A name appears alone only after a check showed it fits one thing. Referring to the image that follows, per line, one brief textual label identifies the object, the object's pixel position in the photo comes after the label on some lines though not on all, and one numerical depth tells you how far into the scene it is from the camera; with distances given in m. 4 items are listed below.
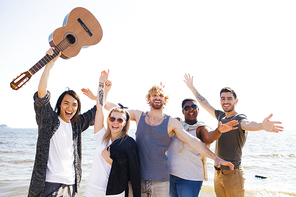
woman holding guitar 2.74
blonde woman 2.76
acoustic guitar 3.47
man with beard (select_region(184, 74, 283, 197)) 3.79
